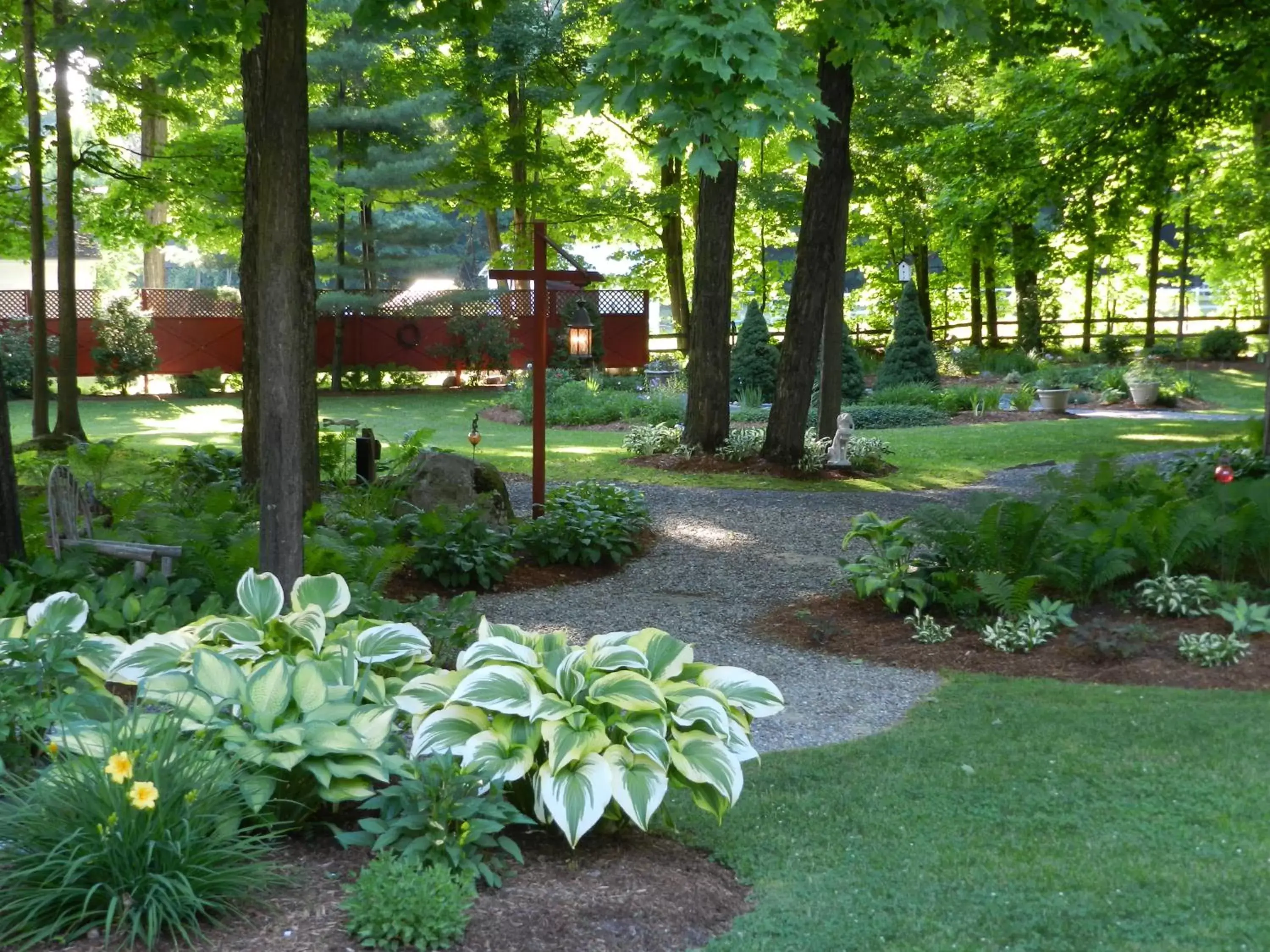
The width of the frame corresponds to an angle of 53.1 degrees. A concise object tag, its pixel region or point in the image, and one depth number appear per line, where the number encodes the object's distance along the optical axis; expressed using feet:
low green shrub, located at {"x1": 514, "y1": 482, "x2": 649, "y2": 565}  30.55
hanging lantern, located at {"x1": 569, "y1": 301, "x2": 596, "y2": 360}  32.32
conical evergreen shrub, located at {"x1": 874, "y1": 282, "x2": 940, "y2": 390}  81.41
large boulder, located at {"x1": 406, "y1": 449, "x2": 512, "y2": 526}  32.71
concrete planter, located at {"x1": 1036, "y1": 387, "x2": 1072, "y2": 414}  70.85
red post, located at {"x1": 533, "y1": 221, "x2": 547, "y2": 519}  31.91
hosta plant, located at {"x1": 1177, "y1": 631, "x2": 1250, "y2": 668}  20.75
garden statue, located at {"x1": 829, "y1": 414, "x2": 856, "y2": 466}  47.21
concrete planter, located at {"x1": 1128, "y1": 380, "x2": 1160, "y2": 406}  73.92
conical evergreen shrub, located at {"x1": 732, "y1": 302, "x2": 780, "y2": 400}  77.56
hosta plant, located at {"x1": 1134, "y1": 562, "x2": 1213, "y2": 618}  22.85
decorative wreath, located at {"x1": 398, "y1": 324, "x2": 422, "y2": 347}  94.63
